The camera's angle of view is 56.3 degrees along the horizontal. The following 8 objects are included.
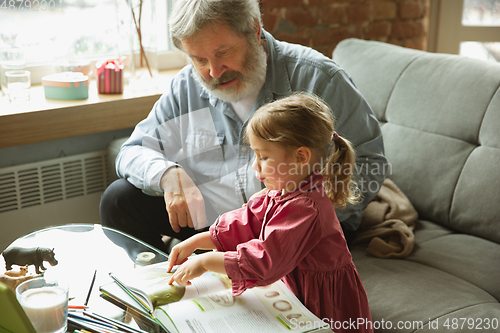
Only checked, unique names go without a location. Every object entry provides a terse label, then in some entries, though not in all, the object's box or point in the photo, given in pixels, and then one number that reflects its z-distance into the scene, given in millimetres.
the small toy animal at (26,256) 1027
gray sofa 1122
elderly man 1241
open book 787
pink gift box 1924
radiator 1795
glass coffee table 954
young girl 885
